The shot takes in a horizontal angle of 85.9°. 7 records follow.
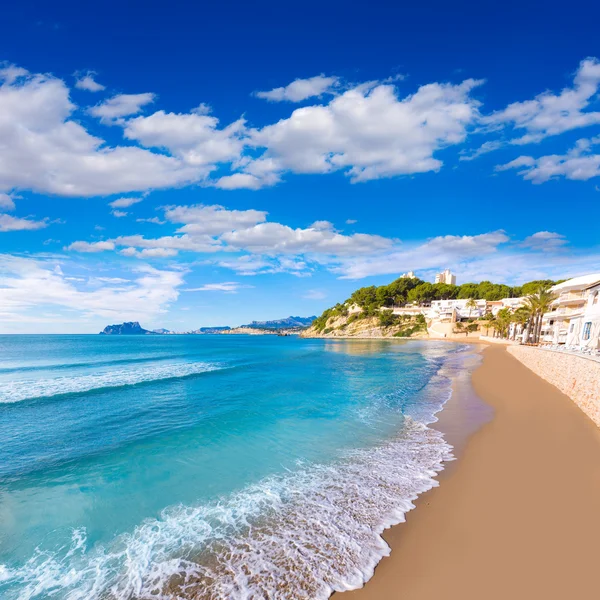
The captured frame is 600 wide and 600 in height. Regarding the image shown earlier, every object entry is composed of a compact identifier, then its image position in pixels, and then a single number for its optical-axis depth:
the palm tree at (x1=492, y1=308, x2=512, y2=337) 76.76
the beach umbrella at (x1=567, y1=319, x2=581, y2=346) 37.09
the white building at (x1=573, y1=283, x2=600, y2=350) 29.06
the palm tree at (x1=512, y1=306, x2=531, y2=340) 55.63
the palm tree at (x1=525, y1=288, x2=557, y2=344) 48.41
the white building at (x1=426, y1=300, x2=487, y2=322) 103.94
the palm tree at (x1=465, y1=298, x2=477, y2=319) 105.29
